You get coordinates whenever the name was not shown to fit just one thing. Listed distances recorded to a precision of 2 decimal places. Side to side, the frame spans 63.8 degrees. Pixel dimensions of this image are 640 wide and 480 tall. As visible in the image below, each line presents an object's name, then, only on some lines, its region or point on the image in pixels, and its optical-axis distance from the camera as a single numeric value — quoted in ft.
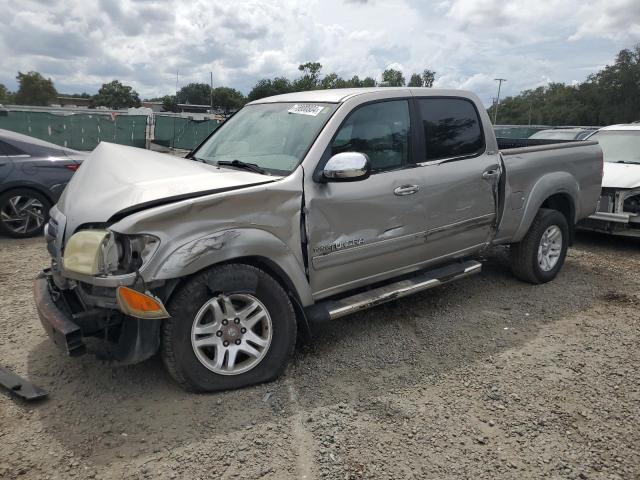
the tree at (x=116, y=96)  306.31
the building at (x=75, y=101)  304.50
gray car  22.25
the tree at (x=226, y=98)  312.29
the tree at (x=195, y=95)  328.29
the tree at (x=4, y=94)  263.70
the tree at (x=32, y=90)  257.96
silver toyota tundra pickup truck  9.37
